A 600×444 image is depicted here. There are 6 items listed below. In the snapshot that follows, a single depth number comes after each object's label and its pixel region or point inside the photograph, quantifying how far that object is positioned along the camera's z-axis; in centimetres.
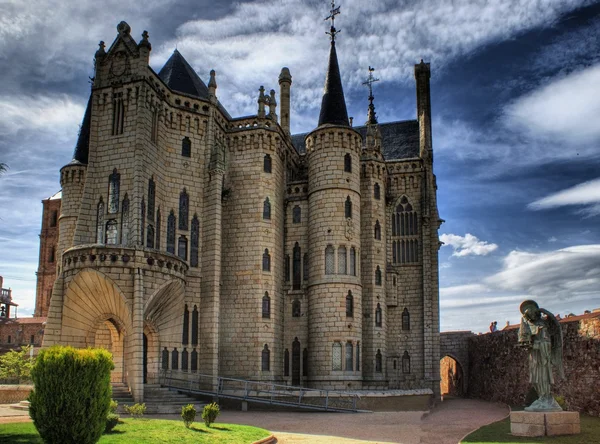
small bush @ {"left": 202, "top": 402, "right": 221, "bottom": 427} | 2012
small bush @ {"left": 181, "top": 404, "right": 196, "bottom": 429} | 1936
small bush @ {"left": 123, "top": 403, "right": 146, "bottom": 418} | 2152
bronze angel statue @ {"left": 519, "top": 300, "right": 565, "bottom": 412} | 1911
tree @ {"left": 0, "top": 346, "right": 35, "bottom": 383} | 4701
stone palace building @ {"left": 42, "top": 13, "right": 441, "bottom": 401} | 2922
